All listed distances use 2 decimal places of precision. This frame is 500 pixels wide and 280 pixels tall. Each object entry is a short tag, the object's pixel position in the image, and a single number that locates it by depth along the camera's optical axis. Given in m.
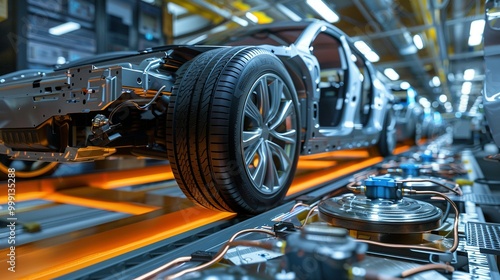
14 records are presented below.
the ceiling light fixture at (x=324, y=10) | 6.69
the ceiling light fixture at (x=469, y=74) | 12.88
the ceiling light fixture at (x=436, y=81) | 15.62
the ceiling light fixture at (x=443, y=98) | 22.12
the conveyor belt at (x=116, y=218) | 1.45
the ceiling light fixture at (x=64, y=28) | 4.76
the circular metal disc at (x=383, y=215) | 1.30
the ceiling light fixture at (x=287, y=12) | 7.14
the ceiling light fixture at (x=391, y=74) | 13.73
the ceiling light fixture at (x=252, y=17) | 7.45
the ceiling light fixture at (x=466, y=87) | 16.01
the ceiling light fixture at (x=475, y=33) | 6.97
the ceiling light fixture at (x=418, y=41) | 9.41
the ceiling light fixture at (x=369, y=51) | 9.49
